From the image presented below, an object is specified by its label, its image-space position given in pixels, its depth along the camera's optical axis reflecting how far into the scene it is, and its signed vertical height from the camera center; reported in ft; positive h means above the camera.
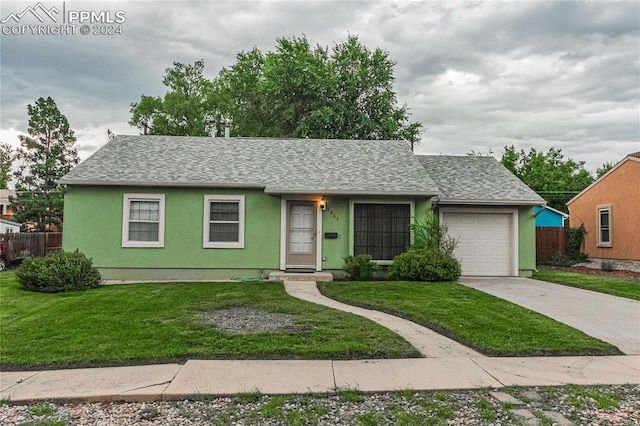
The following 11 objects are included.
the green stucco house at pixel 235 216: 38.34 +1.55
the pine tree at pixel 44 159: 101.96 +17.64
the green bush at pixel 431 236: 37.52 -0.12
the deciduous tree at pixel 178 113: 100.68 +28.81
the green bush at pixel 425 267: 35.06 -2.74
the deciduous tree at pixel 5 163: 144.29 +23.45
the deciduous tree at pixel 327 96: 81.46 +27.65
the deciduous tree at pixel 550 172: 104.79 +17.08
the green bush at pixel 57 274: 31.40 -3.34
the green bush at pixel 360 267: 36.86 -2.95
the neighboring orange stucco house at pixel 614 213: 50.88 +3.18
